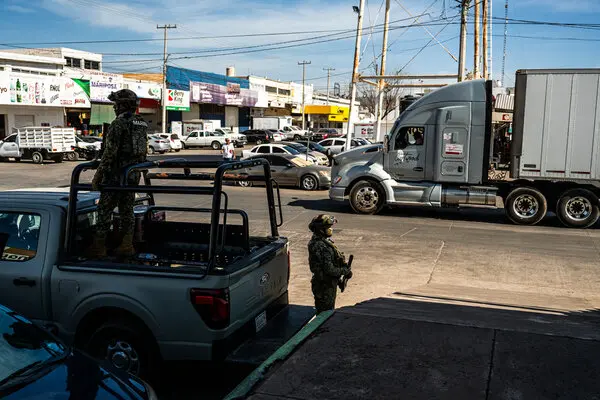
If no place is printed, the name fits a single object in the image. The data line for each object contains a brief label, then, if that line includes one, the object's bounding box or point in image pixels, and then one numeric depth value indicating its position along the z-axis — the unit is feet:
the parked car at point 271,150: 85.10
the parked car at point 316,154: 88.26
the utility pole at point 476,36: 77.92
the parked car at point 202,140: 159.63
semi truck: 43.34
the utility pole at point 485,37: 86.28
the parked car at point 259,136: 176.24
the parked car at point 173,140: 141.69
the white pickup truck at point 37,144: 105.40
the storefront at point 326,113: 217.56
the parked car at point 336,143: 115.85
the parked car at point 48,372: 10.76
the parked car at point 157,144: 136.26
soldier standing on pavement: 18.72
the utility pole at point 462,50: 75.56
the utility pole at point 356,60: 83.51
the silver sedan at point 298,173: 67.97
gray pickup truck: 14.19
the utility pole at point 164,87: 164.23
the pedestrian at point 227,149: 84.88
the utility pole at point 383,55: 89.61
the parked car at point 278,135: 178.76
